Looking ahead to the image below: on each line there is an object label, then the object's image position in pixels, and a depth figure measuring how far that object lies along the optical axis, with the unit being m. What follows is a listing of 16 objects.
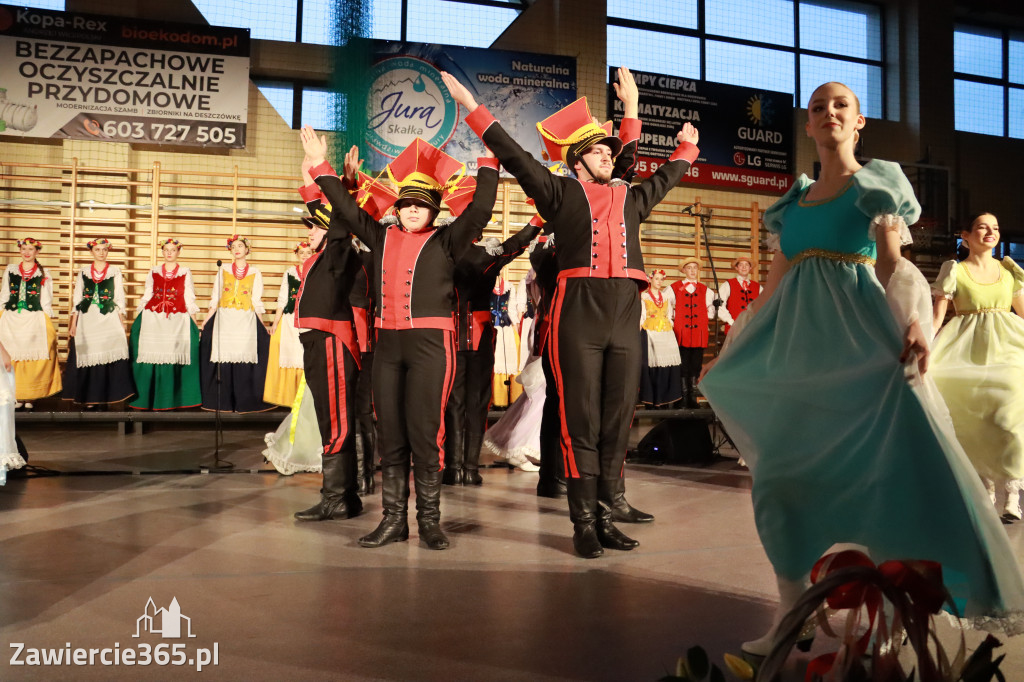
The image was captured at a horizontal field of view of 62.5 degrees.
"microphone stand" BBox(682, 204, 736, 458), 6.69
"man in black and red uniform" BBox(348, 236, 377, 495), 4.20
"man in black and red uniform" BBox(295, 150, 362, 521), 3.93
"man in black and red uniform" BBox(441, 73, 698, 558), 3.18
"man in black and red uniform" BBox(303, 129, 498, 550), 3.37
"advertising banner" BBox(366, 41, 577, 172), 9.50
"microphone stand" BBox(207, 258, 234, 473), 5.45
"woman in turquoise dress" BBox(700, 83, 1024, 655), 1.76
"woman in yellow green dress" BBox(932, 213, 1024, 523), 3.84
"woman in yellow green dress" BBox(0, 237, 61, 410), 7.63
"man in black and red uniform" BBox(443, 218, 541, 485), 4.75
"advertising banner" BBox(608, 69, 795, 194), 10.44
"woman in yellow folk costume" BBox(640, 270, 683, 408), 9.10
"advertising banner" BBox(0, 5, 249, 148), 8.52
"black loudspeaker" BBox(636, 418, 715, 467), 6.18
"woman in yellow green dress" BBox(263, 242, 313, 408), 8.12
